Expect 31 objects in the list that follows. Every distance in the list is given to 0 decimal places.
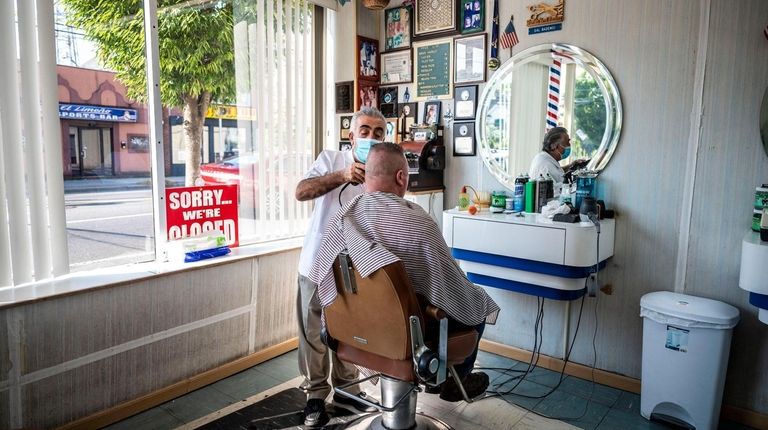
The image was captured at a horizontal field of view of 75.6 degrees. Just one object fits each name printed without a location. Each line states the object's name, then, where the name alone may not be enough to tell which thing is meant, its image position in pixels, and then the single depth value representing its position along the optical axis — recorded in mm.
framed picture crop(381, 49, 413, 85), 3355
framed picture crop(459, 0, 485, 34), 3033
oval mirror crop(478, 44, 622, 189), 2678
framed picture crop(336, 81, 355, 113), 3455
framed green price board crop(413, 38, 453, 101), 3193
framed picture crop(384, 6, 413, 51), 3338
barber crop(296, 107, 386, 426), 2250
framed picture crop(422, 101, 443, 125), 3258
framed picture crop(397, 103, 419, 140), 3357
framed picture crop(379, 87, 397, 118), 3451
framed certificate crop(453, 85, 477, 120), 3123
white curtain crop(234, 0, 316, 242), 3068
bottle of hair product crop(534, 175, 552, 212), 2832
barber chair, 1577
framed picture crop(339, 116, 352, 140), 3523
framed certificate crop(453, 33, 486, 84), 3068
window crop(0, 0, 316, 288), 2176
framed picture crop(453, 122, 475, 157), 3160
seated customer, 1727
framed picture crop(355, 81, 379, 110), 3408
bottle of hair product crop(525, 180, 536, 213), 2848
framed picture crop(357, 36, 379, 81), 3385
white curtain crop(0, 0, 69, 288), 2102
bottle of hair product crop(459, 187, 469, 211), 3023
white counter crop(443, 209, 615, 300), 2432
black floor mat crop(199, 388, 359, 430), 2316
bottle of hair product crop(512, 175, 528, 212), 2863
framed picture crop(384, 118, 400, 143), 3406
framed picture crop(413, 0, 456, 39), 3127
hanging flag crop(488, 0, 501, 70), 2975
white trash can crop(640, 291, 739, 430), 2193
